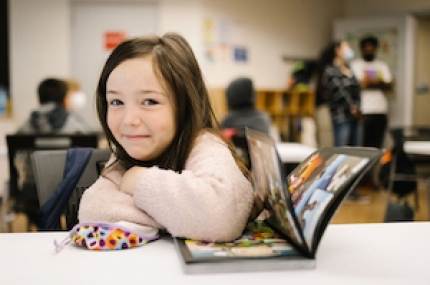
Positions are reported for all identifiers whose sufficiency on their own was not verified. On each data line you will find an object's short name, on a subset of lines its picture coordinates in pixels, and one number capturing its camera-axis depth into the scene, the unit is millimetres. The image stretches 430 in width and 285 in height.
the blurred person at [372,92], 6430
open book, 697
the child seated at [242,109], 3398
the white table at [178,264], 671
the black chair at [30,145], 2615
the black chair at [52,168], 1314
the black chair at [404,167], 3861
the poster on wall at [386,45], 6863
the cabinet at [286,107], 6996
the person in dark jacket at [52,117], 3445
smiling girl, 828
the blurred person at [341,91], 5285
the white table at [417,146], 3311
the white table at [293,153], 2869
